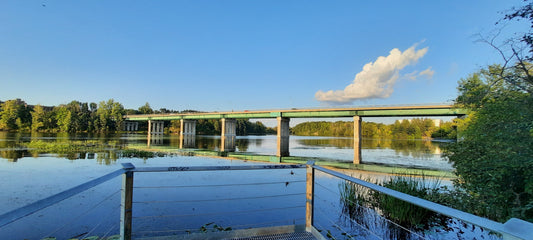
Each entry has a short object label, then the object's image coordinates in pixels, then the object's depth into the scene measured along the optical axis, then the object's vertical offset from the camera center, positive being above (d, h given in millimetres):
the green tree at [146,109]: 140250 +12185
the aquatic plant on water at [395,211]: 7586 -2390
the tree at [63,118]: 100188 +4629
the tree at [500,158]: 6367 -543
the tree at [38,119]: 97412 +4124
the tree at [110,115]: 108500 +6677
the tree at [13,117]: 92669 +4610
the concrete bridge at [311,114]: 41344 +4162
